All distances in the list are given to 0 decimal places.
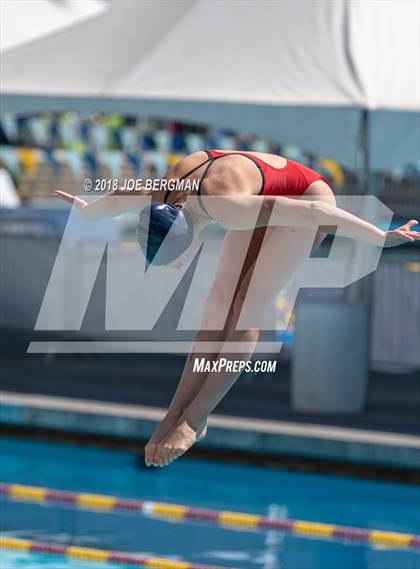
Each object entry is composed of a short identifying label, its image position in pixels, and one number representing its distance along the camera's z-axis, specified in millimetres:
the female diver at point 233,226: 7383
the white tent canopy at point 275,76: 20953
